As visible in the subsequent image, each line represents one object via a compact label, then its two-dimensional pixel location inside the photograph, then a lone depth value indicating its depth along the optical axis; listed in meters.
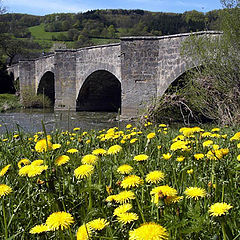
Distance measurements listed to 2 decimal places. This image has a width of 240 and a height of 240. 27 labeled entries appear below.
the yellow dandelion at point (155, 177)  1.27
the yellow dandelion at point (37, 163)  1.61
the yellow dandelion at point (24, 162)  1.90
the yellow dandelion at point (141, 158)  1.55
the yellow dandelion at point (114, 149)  1.77
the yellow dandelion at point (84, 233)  0.93
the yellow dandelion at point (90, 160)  1.53
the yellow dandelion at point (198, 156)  1.74
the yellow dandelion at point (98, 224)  0.99
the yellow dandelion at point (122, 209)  1.07
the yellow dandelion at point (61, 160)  1.55
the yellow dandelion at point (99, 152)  1.63
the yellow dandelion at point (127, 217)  1.00
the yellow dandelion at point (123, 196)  1.16
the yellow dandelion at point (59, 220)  0.96
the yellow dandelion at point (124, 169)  1.44
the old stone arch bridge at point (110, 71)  14.00
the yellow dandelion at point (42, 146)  1.82
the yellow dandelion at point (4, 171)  1.55
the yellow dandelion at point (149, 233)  0.80
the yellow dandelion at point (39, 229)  1.05
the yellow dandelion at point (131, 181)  1.25
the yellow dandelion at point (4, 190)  1.21
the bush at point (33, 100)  24.25
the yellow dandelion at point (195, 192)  1.14
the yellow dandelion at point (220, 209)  0.94
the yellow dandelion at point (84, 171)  1.33
